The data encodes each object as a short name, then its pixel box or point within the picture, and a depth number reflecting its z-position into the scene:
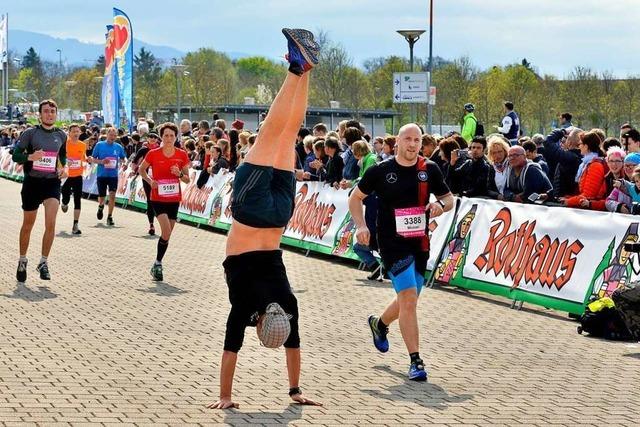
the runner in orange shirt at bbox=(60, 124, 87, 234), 23.08
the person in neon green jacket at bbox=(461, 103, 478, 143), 25.26
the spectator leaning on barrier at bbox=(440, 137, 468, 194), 15.83
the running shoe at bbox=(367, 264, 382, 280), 15.80
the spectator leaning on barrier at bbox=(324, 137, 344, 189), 17.89
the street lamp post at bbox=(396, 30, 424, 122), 30.22
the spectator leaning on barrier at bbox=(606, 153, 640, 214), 12.67
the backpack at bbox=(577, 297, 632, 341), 11.34
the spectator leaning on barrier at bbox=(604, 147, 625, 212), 12.81
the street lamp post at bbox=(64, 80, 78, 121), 138.75
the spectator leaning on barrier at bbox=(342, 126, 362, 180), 17.30
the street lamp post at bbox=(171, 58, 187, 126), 53.72
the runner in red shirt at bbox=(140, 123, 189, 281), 15.50
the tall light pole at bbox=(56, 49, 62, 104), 142.25
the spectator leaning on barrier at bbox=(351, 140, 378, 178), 16.75
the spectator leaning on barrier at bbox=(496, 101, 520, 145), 23.67
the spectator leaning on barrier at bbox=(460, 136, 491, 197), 15.48
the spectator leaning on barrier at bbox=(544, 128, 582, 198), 15.98
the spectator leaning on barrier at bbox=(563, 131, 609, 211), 13.20
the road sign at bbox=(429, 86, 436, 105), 32.16
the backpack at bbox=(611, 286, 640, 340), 10.75
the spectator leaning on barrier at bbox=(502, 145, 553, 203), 14.50
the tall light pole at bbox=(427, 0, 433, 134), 39.19
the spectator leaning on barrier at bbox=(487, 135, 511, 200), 15.14
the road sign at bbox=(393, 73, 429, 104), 31.67
